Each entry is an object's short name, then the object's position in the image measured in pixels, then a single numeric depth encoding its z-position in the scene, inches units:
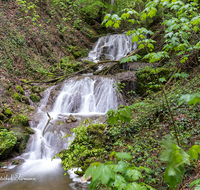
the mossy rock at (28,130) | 258.1
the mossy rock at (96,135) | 186.9
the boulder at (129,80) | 394.6
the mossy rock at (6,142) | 200.1
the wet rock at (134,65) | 467.3
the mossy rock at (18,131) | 232.5
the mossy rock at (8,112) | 260.0
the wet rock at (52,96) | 381.1
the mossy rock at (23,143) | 228.1
